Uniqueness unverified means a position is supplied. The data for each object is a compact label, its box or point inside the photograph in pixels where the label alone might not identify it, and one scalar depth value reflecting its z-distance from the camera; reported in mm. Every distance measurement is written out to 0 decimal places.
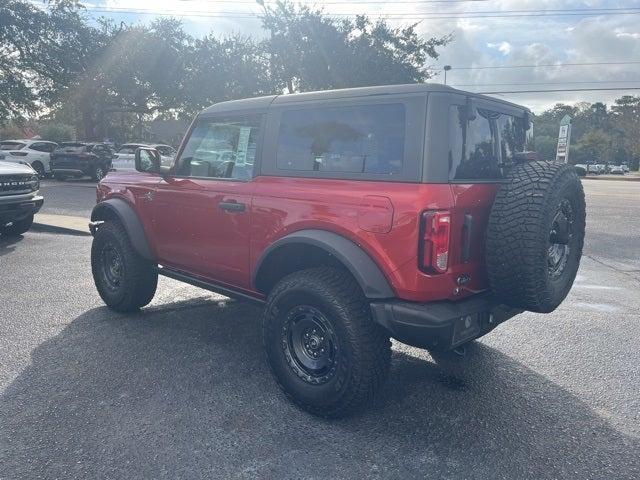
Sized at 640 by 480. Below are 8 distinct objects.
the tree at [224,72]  28219
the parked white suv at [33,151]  20625
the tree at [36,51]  25828
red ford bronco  2756
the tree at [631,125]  60594
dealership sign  15305
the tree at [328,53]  25844
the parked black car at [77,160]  19734
